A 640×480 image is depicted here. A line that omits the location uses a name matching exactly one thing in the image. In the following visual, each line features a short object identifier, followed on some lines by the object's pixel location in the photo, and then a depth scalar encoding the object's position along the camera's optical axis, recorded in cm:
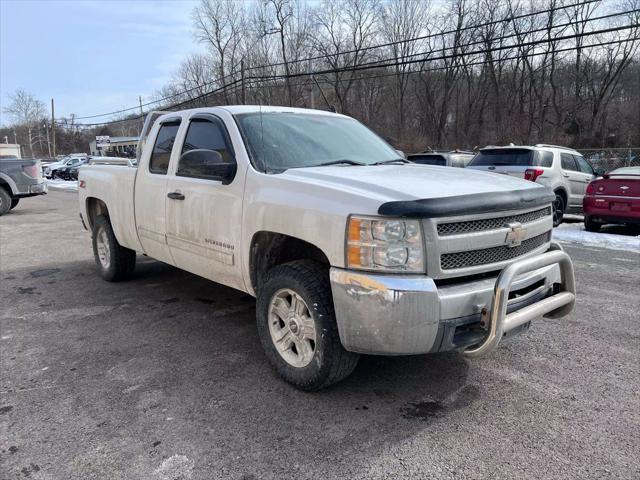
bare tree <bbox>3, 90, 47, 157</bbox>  9800
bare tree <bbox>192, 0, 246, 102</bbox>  4434
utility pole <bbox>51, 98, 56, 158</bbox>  7191
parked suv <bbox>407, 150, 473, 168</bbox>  1355
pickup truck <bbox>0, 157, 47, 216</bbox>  1418
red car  948
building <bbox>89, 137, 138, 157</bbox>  5622
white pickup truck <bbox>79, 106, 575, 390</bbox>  265
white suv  1058
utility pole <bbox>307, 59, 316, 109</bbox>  3058
